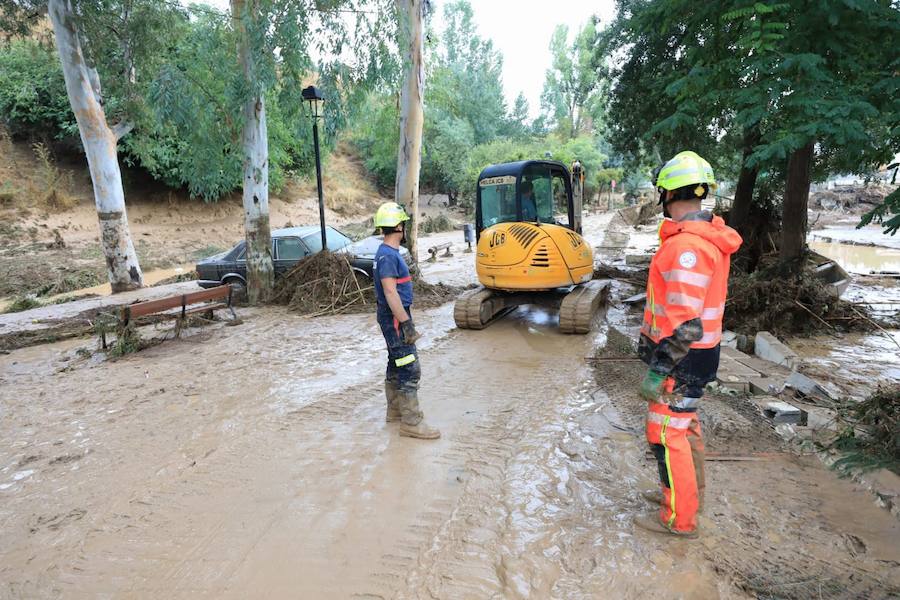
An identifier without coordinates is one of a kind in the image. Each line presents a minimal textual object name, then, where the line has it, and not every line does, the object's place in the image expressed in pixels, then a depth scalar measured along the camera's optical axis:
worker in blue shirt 4.43
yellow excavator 7.80
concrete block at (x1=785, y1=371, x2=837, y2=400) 5.17
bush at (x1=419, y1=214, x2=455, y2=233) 28.22
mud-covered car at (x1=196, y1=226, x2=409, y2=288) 11.59
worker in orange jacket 2.87
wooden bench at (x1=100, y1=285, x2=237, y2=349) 7.71
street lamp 10.55
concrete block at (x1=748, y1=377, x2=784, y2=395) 5.25
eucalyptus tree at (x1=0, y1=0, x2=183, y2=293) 11.67
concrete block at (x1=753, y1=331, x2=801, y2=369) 6.56
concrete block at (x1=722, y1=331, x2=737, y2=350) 7.50
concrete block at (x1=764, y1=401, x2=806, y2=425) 4.59
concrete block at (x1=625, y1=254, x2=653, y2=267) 14.48
